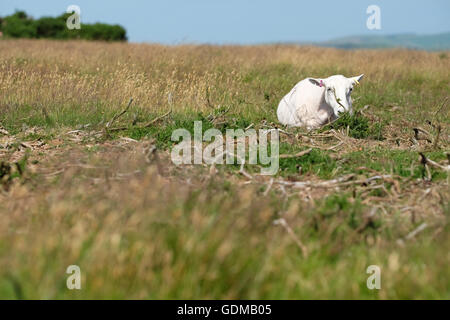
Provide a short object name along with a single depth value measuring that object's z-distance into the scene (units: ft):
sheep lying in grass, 62.95
